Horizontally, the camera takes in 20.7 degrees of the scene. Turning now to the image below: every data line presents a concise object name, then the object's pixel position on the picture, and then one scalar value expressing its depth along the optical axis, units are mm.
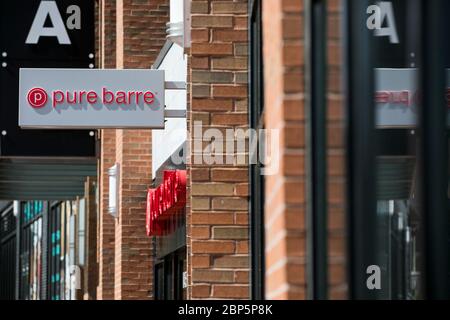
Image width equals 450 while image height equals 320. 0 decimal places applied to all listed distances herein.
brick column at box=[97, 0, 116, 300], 19250
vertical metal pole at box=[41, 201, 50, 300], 40281
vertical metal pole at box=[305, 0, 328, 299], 4062
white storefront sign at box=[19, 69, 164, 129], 10023
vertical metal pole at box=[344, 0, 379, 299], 3545
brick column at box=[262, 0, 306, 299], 4117
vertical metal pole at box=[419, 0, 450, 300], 3285
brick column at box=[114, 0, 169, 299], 16953
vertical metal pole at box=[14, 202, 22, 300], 54969
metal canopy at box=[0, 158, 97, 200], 21094
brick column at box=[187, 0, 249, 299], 7875
